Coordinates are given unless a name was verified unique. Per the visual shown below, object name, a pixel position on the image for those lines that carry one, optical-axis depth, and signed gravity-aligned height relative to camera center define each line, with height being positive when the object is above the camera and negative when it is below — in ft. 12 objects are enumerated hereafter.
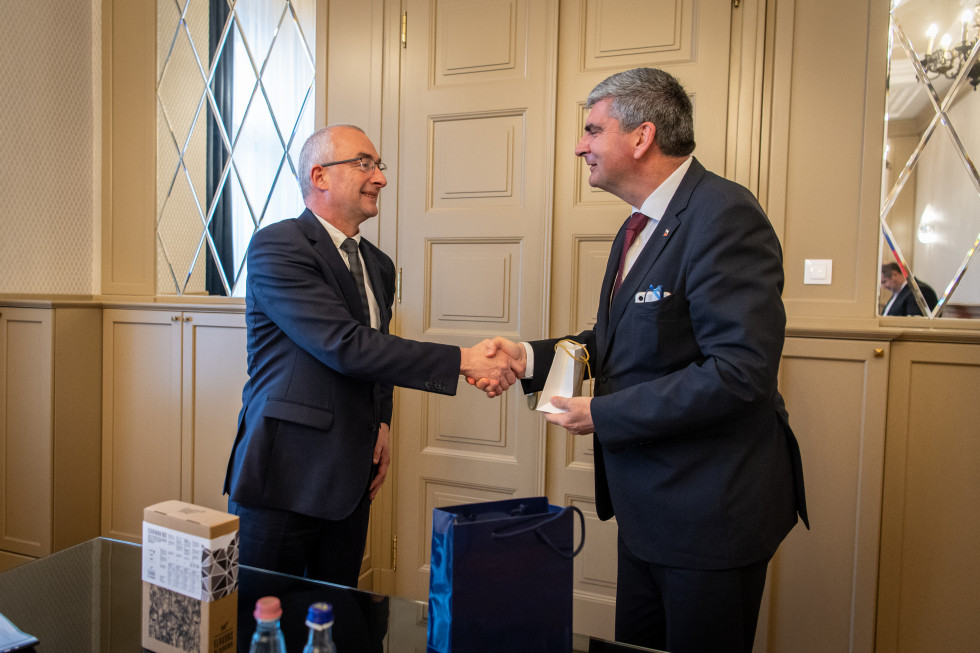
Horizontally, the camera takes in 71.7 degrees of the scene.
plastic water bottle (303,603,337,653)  2.36 -1.21
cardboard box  2.94 -1.31
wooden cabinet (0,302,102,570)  9.08 -2.07
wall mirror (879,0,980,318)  6.70 +1.38
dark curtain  9.93 +1.88
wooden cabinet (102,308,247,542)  9.14 -1.76
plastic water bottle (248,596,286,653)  2.42 -1.25
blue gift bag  2.87 -1.27
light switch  6.84 +0.30
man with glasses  4.99 -0.84
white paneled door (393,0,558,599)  7.97 +0.78
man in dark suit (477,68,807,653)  3.82 -0.65
